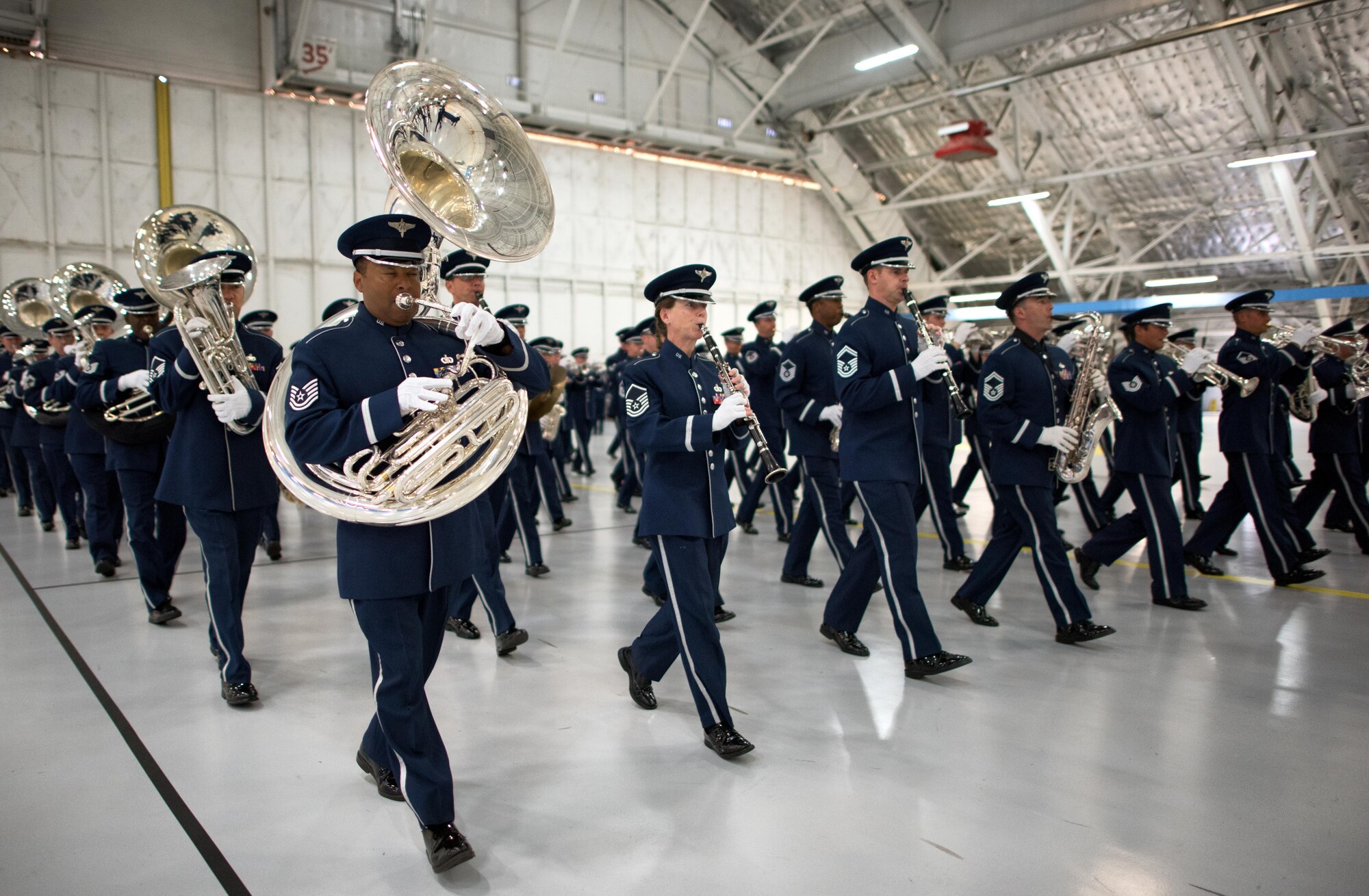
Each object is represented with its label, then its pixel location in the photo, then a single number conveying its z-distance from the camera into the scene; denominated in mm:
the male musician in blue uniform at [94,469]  6895
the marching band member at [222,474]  4188
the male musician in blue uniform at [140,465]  5480
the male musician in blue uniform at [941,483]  7133
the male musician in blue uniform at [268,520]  7441
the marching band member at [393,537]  2738
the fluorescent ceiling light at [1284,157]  14992
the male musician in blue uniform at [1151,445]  5773
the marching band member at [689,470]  3607
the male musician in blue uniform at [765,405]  8273
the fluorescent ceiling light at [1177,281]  20438
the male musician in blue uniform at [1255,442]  6508
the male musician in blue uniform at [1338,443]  7266
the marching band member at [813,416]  6215
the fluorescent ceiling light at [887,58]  16844
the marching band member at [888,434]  4426
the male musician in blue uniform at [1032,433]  5066
